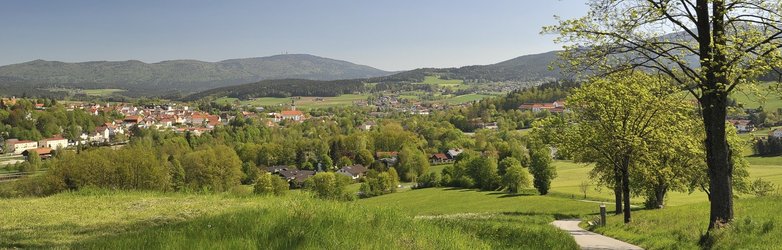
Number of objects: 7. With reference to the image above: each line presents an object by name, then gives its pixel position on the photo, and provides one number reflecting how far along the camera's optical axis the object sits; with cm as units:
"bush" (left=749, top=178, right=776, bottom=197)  4081
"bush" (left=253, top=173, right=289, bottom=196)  6906
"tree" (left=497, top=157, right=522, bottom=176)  8075
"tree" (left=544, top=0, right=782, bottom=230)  959
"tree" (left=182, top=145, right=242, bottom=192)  7956
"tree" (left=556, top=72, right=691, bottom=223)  2017
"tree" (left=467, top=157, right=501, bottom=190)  7756
